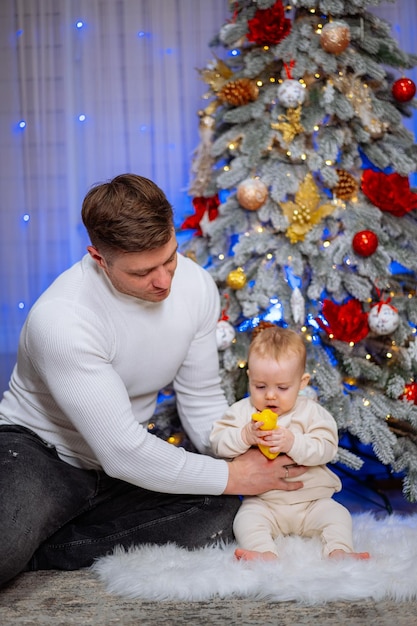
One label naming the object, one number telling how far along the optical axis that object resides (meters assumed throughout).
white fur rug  1.84
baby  2.12
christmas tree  2.87
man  1.96
